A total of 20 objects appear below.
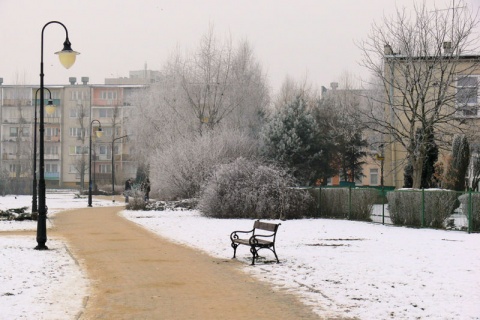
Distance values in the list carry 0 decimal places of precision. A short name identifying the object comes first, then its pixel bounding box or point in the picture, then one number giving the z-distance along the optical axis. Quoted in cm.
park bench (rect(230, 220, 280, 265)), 1554
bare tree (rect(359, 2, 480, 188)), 3412
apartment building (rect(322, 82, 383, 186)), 6456
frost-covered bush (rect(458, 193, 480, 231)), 2262
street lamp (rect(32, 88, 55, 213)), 3292
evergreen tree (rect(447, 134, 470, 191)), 3105
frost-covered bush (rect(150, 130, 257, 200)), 4259
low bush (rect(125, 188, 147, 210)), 3991
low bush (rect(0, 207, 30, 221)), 3074
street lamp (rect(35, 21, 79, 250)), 1800
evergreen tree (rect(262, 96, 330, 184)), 4712
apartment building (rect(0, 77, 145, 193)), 10656
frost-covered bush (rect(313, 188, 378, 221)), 2930
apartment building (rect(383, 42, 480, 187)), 3456
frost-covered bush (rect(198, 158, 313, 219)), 3106
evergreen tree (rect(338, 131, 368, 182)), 5491
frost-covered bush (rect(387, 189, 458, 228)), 2416
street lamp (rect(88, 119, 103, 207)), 4828
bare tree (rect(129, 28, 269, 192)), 5147
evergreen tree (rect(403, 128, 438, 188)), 3522
